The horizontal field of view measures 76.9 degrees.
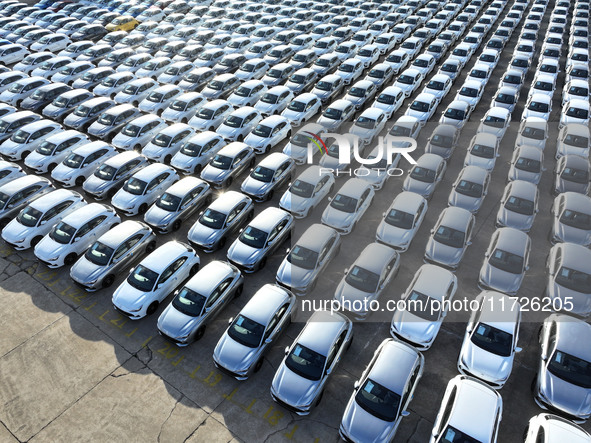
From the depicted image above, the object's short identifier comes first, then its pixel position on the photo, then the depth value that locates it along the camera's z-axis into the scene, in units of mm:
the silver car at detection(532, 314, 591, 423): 10188
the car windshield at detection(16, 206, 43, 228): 15958
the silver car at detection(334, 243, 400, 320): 12812
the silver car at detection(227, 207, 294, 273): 14523
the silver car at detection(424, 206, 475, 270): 14266
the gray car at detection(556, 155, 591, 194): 17141
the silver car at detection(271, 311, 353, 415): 10500
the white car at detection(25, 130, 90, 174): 19828
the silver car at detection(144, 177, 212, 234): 16250
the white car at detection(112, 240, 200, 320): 13094
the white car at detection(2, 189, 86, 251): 15805
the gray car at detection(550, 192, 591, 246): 14898
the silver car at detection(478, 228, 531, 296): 13266
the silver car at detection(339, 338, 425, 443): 9703
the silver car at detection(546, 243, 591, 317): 12594
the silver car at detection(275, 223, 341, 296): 13617
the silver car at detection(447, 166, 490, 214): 16422
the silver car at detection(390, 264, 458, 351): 11906
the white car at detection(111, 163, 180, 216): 17094
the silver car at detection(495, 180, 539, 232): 15487
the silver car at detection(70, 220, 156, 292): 14125
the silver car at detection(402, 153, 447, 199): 17239
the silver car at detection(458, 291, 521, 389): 10961
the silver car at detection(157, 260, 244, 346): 12258
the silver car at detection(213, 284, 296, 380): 11352
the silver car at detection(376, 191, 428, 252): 15055
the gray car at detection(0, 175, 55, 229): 16922
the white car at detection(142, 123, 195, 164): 19891
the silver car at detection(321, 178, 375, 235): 15939
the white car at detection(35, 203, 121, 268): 14992
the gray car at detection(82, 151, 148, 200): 18047
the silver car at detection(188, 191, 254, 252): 15391
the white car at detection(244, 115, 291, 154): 20750
